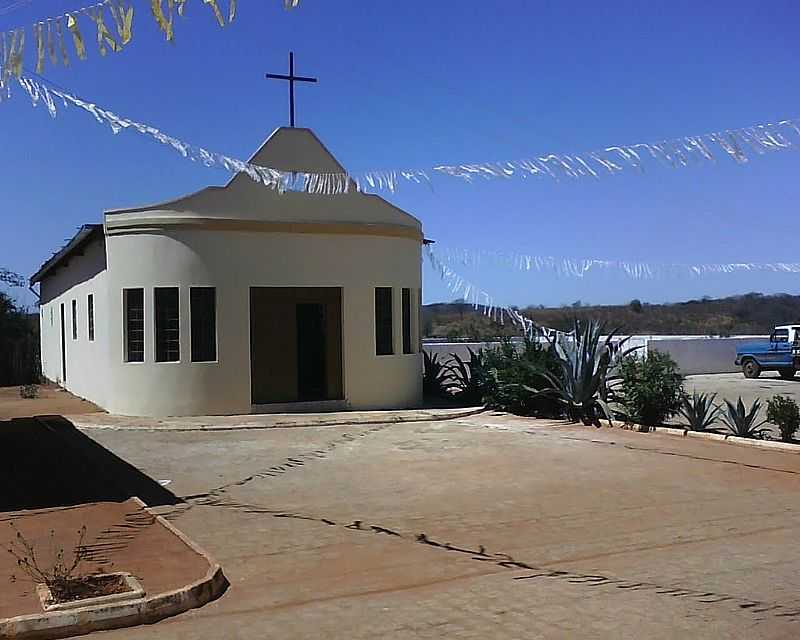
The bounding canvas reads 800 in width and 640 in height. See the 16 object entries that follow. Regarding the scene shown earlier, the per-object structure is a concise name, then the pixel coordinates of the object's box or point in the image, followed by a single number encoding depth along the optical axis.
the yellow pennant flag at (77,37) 7.12
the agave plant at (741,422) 14.18
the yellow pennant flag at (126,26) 6.79
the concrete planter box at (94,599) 5.62
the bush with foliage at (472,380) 19.94
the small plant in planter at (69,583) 5.80
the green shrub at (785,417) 13.39
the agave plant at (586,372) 16.97
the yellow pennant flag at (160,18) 6.33
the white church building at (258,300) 17.28
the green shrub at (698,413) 15.04
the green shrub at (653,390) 15.73
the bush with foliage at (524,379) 17.94
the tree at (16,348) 31.52
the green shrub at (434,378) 21.94
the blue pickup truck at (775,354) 30.98
